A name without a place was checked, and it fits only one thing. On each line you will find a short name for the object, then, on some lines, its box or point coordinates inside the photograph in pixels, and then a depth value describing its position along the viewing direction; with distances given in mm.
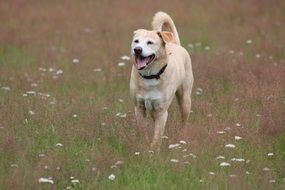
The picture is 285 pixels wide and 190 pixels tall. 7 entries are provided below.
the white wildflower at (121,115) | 17006
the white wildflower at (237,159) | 13728
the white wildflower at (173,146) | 14492
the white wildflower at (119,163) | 13664
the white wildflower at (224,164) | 13328
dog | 15492
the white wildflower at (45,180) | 12207
